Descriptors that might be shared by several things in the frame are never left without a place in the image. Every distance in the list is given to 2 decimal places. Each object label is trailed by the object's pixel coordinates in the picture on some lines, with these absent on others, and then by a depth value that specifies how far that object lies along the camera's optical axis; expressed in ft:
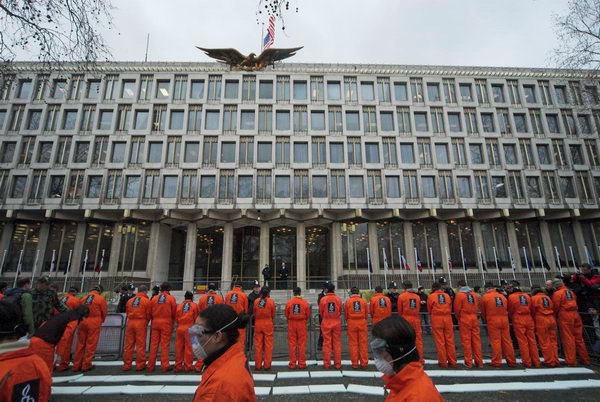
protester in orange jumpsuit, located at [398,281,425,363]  26.00
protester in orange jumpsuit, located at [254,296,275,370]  24.49
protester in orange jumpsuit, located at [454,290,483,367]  24.66
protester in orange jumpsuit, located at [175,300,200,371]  23.84
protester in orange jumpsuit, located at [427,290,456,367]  24.56
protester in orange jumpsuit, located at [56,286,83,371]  24.22
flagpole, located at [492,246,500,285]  87.20
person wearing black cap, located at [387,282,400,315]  31.14
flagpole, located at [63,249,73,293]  83.61
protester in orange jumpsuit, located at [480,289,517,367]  24.38
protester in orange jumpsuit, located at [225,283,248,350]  26.81
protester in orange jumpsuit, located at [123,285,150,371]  24.07
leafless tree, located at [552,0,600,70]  46.96
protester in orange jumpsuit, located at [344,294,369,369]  24.51
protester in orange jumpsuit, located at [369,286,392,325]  26.21
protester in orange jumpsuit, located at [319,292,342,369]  24.67
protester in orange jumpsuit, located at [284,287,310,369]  24.84
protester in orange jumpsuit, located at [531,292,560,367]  24.41
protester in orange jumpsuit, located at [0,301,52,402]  7.14
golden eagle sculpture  95.96
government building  88.89
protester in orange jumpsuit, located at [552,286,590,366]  24.77
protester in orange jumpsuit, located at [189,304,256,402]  6.48
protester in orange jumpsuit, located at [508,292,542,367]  24.47
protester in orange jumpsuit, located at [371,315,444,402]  7.14
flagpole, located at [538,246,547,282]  88.31
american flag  86.28
